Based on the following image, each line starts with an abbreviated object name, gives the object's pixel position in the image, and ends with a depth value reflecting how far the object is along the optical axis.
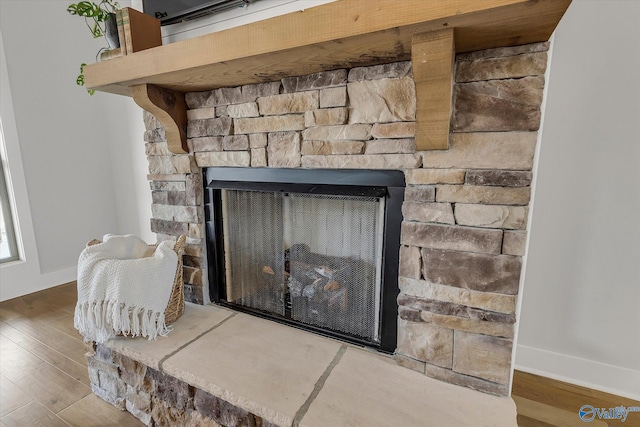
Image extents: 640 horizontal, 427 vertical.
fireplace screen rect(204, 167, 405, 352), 1.16
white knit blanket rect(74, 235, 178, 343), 1.22
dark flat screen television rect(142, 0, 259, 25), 1.27
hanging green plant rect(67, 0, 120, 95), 1.33
